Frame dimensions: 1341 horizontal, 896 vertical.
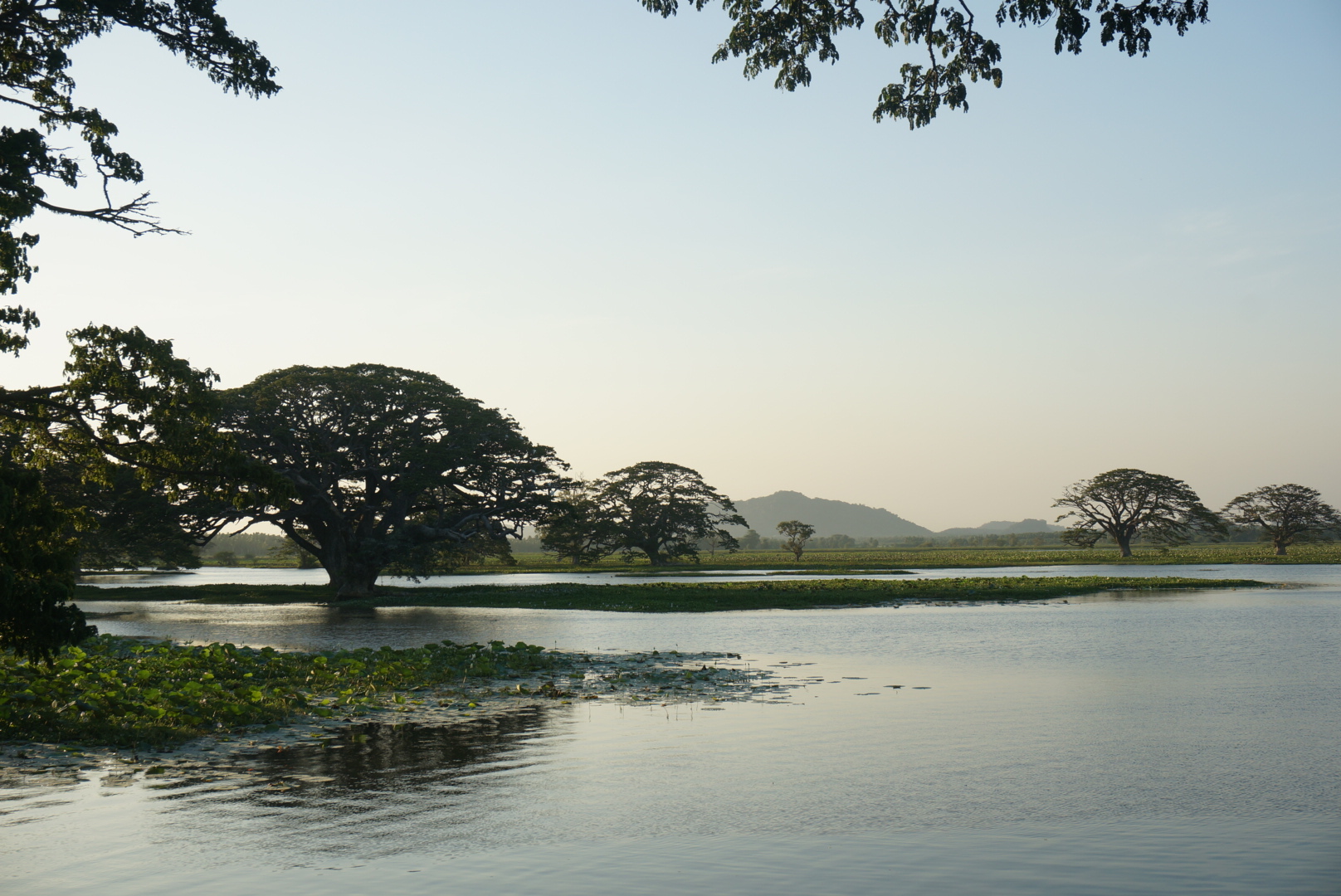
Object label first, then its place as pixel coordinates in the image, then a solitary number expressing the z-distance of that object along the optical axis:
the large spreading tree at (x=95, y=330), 17.06
